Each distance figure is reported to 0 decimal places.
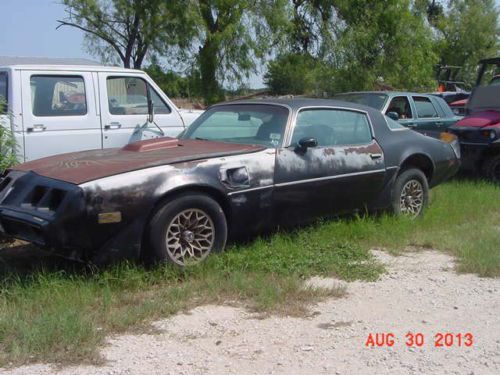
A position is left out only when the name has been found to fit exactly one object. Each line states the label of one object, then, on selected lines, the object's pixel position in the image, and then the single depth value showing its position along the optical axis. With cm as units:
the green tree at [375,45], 1884
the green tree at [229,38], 1673
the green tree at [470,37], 3306
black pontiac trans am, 467
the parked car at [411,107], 1074
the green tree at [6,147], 612
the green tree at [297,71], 1883
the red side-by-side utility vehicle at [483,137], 976
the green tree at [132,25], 1666
